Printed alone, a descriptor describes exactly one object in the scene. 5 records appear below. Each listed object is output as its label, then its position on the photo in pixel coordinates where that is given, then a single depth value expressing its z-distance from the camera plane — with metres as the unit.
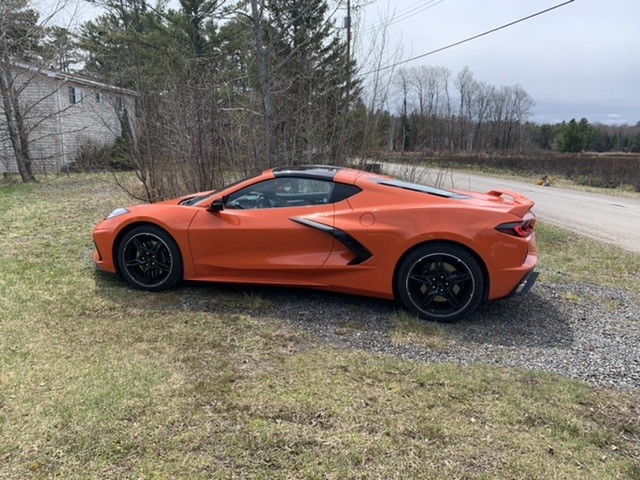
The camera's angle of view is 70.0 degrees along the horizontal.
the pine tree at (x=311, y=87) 8.89
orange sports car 3.97
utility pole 9.06
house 17.00
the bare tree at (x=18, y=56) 15.11
